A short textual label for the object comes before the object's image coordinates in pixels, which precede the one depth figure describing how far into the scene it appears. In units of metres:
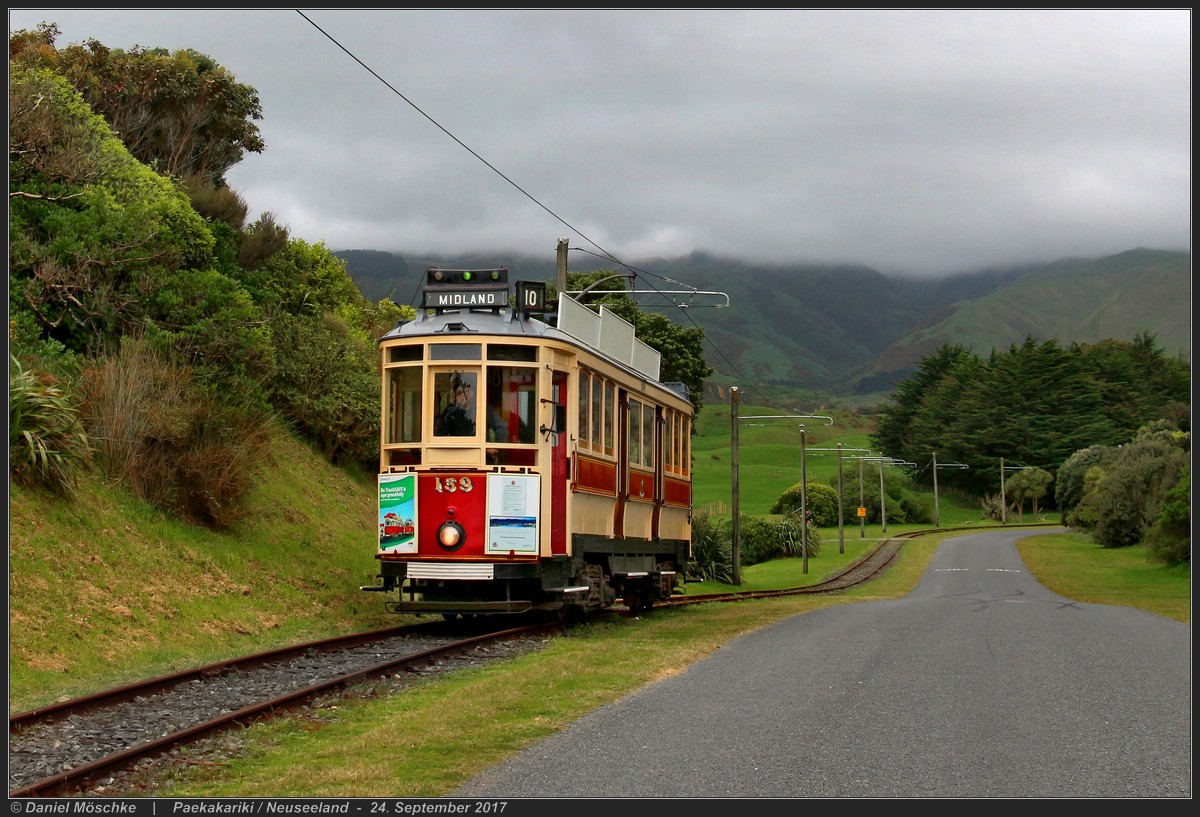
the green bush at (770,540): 54.44
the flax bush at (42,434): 15.61
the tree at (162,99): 30.31
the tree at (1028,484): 104.50
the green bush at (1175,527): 39.69
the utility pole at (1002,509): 98.19
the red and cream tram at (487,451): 16.27
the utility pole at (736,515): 37.59
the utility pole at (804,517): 44.07
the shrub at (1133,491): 49.44
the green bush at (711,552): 39.34
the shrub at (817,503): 78.56
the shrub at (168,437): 18.73
